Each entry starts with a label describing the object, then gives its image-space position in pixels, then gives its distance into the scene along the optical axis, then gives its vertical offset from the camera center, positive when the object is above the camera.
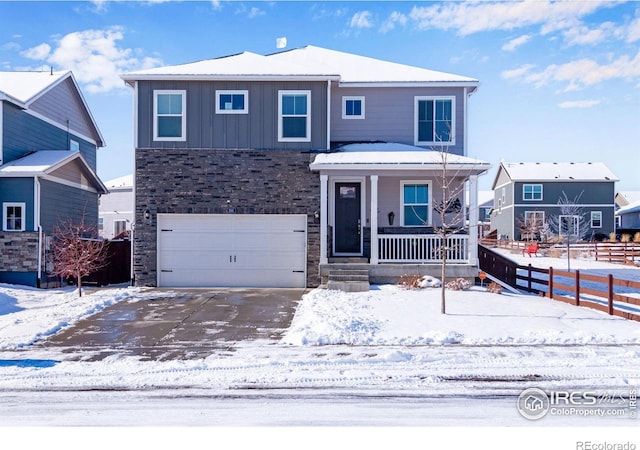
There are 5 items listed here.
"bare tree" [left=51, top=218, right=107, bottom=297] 12.79 -0.61
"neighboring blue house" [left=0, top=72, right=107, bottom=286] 14.95 +2.22
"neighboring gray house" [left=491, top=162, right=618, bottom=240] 37.38 +3.27
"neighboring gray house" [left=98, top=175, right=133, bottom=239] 33.12 +1.68
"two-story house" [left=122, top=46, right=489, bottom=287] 14.27 +1.70
